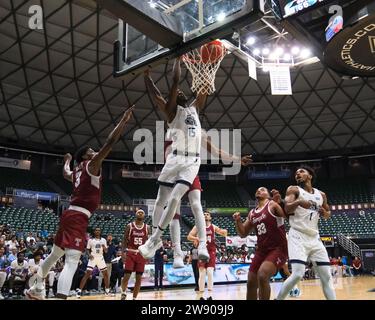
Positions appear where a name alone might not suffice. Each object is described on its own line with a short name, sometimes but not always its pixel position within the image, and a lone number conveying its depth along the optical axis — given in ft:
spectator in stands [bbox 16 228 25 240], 69.22
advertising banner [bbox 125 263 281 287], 52.06
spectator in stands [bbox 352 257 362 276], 81.00
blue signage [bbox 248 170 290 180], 119.75
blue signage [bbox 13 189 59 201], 93.50
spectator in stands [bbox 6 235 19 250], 48.75
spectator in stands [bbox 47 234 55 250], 56.38
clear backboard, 16.98
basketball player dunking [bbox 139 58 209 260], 15.80
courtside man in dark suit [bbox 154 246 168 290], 47.06
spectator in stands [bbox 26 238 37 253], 53.45
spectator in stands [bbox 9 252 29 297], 41.27
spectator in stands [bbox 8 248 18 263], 44.71
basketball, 20.06
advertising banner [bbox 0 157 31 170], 100.58
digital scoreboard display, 38.81
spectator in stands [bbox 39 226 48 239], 73.38
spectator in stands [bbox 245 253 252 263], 68.92
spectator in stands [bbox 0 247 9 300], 38.24
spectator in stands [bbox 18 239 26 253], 50.17
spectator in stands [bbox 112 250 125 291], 49.69
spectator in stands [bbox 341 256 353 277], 80.18
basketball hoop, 20.07
